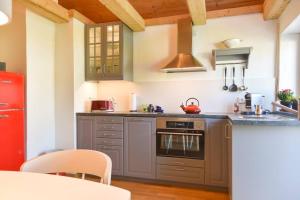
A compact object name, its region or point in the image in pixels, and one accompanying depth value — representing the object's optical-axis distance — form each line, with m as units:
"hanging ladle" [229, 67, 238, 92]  3.13
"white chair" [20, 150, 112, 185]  1.09
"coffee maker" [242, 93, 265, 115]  2.87
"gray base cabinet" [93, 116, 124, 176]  3.00
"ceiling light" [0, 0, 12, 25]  0.74
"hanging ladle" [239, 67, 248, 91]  3.10
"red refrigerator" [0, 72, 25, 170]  2.38
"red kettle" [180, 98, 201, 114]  2.88
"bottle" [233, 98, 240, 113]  3.08
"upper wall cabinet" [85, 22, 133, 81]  3.28
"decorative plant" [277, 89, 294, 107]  2.50
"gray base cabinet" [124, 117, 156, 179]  2.88
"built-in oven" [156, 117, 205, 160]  2.72
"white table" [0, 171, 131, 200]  0.74
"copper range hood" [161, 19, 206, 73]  3.04
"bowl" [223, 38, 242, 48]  3.01
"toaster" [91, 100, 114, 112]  3.40
